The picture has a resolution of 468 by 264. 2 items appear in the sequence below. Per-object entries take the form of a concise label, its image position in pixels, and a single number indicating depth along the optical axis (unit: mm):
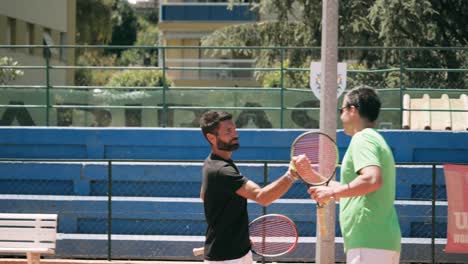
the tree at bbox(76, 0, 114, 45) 38625
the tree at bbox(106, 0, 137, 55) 73812
